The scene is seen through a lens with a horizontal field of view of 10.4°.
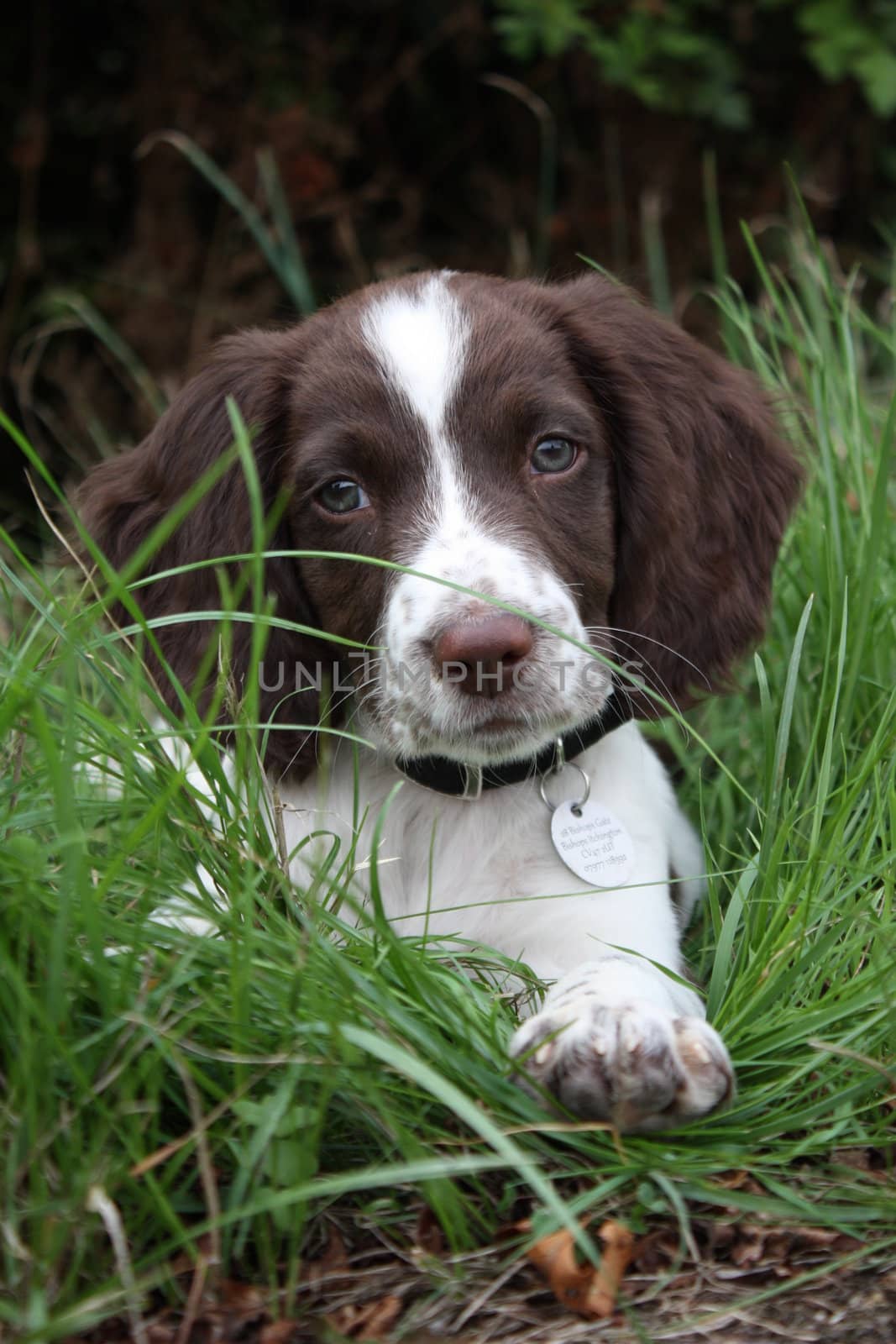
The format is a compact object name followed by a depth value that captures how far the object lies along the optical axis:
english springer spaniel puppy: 1.31
